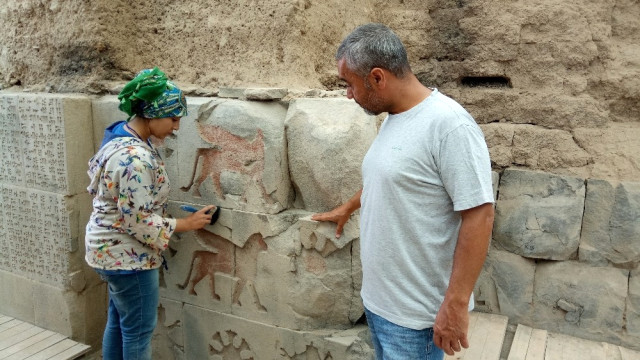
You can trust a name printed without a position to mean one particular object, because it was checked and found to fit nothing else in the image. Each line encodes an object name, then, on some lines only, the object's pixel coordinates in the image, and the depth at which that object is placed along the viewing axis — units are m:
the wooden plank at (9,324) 3.35
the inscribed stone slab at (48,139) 3.02
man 1.52
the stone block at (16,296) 3.37
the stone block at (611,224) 2.87
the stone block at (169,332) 3.03
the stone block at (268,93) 2.57
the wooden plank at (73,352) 3.00
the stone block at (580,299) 2.93
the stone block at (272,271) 2.53
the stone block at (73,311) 3.17
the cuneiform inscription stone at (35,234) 3.11
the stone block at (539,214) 2.99
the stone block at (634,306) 2.89
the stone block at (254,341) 2.51
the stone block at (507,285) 3.11
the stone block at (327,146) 2.42
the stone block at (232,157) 2.57
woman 2.23
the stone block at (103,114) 3.04
